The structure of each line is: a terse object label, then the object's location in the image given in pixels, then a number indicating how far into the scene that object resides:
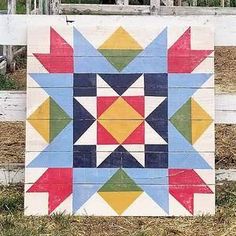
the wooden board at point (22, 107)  4.43
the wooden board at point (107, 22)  4.32
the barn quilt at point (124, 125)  4.28
